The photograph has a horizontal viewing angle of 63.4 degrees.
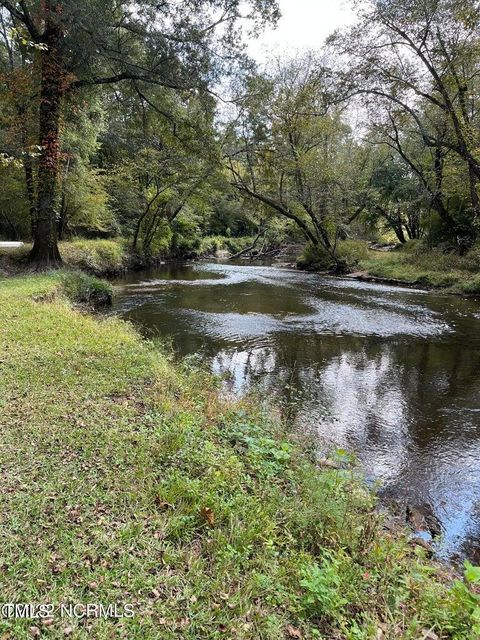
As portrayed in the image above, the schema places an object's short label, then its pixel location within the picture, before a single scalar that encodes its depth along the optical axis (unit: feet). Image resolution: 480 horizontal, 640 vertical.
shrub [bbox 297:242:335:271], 83.50
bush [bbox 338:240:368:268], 78.18
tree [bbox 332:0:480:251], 44.14
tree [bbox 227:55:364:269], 57.93
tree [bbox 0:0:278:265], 35.12
